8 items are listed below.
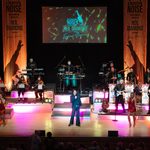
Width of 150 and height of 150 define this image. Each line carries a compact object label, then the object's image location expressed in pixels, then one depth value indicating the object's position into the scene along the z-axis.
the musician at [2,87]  20.16
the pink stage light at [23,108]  19.97
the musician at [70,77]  21.13
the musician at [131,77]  20.45
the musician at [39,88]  20.20
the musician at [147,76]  20.15
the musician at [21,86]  20.20
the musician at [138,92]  19.23
